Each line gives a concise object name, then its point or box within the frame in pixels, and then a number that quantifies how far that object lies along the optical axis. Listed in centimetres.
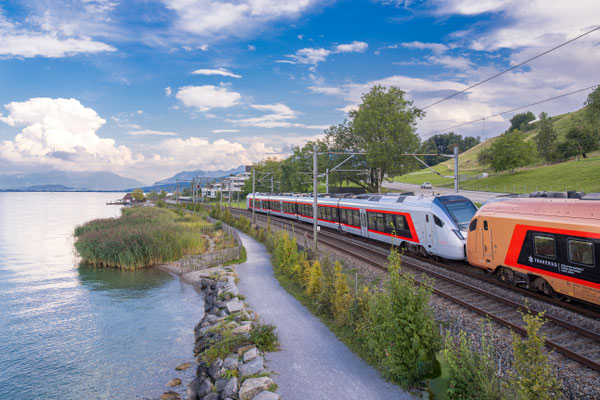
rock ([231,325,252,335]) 1313
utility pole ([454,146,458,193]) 2216
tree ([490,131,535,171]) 7538
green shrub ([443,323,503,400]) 696
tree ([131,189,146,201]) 19150
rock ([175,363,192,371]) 1370
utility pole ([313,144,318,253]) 2127
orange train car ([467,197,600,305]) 1120
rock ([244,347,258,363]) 1109
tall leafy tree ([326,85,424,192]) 4847
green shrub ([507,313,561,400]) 575
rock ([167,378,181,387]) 1255
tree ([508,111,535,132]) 15916
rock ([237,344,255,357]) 1167
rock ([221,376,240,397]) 965
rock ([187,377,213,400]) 1070
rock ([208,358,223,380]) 1099
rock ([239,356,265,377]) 1033
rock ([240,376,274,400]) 922
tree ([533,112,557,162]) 8612
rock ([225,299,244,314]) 1603
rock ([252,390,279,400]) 880
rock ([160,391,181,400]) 1135
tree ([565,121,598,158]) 7628
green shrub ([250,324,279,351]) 1192
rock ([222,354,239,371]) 1087
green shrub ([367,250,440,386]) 885
